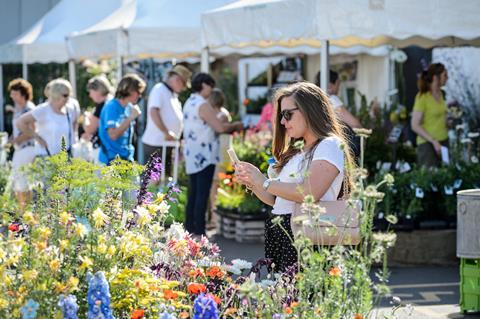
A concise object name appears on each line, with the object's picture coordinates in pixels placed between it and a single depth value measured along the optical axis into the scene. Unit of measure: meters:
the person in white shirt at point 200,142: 10.14
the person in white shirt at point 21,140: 9.33
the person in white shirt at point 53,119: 9.96
